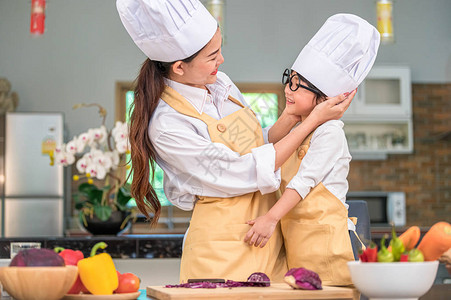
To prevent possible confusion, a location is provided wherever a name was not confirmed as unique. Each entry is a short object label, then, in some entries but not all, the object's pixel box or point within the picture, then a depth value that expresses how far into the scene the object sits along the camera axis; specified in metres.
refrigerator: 5.83
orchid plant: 2.99
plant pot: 2.95
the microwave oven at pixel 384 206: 6.23
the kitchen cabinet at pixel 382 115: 6.46
